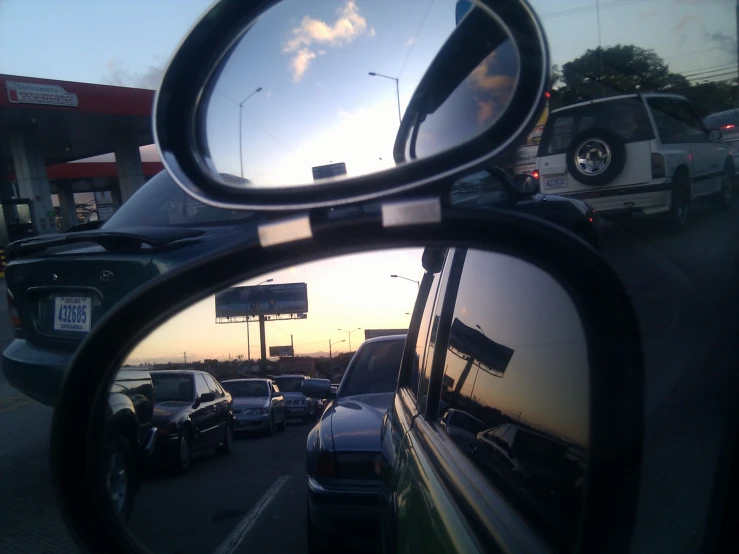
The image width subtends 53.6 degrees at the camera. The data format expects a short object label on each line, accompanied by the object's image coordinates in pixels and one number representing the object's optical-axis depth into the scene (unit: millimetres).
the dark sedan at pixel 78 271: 4637
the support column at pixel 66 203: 40344
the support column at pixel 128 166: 27641
